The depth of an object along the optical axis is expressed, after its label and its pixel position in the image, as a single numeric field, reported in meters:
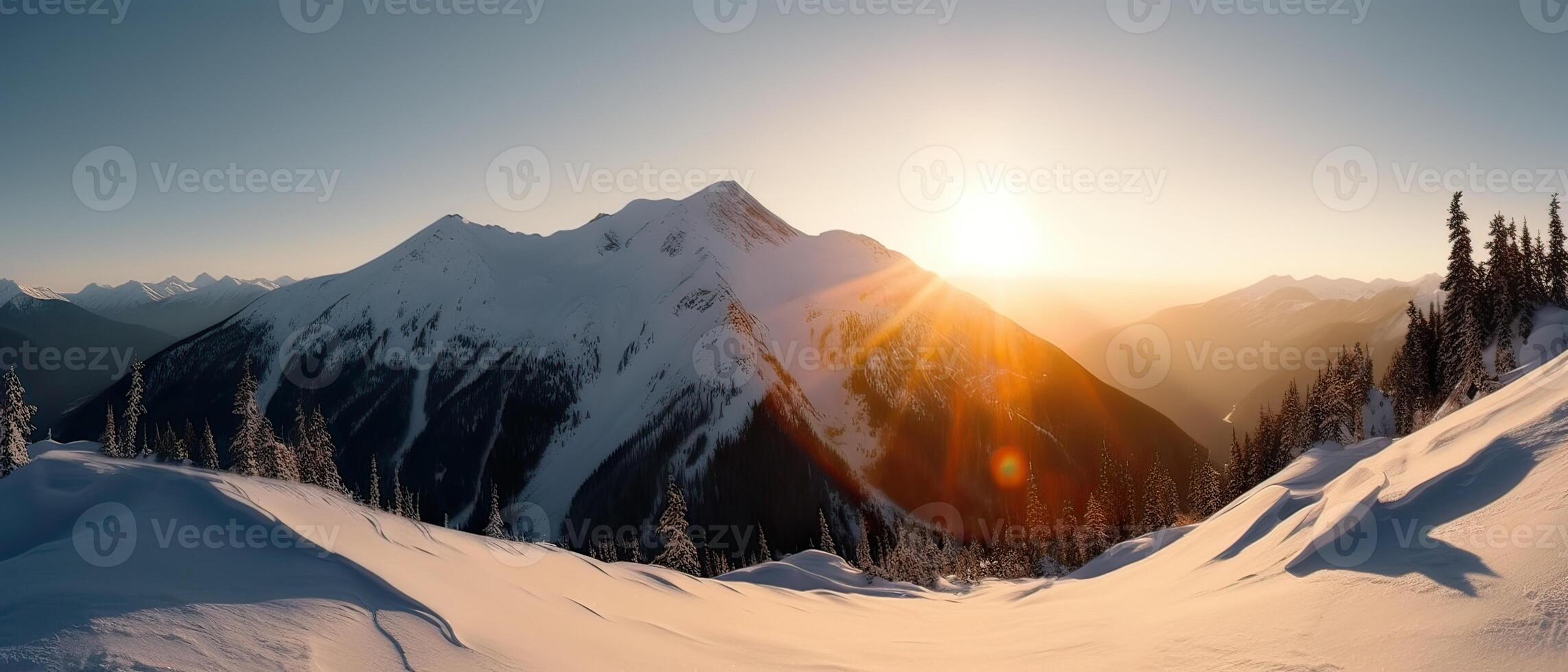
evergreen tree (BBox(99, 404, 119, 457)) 47.16
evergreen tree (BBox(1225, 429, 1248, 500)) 63.44
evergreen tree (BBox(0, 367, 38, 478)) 33.47
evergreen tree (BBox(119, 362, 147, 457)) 39.53
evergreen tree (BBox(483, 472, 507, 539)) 52.78
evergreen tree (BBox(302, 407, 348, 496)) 49.78
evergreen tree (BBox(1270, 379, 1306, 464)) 56.84
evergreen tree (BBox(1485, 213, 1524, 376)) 47.50
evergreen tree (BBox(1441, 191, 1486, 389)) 44.25
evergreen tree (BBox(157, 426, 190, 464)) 51.28
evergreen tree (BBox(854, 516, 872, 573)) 45.87
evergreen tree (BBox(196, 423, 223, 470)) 52.16
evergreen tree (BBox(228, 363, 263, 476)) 42.00
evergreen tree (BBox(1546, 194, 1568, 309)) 48.75
